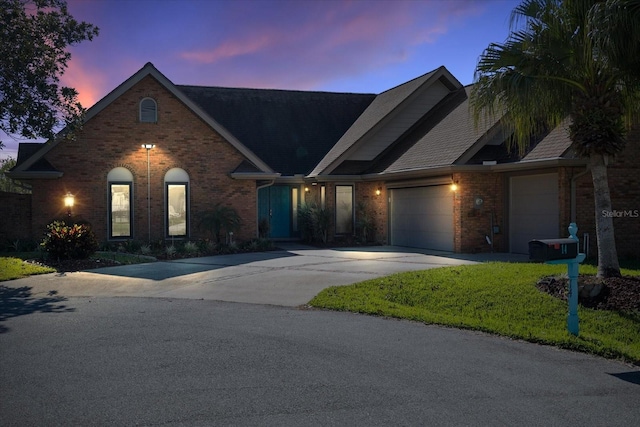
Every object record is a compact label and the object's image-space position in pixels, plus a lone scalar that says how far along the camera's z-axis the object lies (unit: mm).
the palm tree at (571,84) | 10656
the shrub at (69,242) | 15875
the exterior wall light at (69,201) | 19084
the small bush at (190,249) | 18520
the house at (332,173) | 16422
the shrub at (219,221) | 19797
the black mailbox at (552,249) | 7148
